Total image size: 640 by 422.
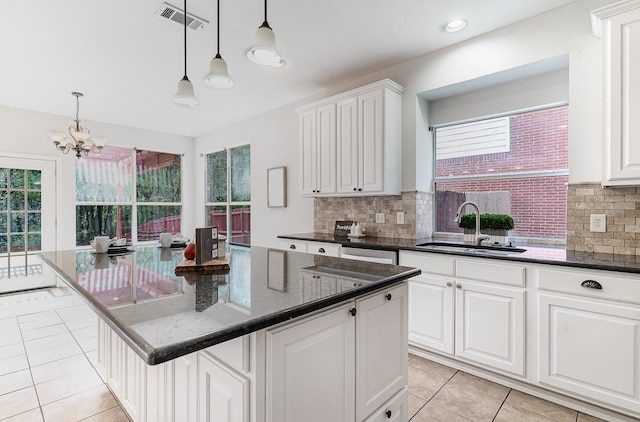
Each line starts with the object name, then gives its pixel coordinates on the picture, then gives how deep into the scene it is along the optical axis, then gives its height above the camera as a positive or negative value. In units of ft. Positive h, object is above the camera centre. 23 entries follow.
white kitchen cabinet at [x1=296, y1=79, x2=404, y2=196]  10.39 +2.33
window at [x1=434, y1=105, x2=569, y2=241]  8.84 +1.15
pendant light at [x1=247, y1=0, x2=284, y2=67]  5.32 +2.68
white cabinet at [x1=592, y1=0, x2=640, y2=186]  6.27 +2.35
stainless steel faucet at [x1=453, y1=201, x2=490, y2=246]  9.14 -0.75
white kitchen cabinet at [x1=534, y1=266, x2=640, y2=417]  5.91 -2.46
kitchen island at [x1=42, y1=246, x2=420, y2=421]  3.06 -1.40
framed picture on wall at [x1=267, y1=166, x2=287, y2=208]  15.16 +1.06
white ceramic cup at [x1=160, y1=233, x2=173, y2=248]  8.36 -0.80
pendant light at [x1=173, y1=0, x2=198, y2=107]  6.84 +2.47
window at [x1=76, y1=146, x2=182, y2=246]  17.83 +0.89
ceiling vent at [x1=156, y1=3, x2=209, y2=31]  7.88 +4.91
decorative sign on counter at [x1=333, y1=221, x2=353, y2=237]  12.03 -0.72
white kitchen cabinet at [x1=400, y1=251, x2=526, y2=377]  7.20 -2.46
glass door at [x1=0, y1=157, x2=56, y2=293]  15.43 -0.56
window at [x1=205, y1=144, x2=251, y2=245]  17.94 +1.00
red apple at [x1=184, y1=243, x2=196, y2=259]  5.69 -0.76
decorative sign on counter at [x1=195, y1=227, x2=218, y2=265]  5.18 -0.58
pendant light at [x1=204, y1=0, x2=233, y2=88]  6.15 +2.59
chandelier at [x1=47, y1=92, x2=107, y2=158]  12.02 +2.66
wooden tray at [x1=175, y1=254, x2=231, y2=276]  5.10 -0.95
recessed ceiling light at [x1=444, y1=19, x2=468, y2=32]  8.43 +4.89
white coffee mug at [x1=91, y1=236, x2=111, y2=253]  7.49 -0.81
